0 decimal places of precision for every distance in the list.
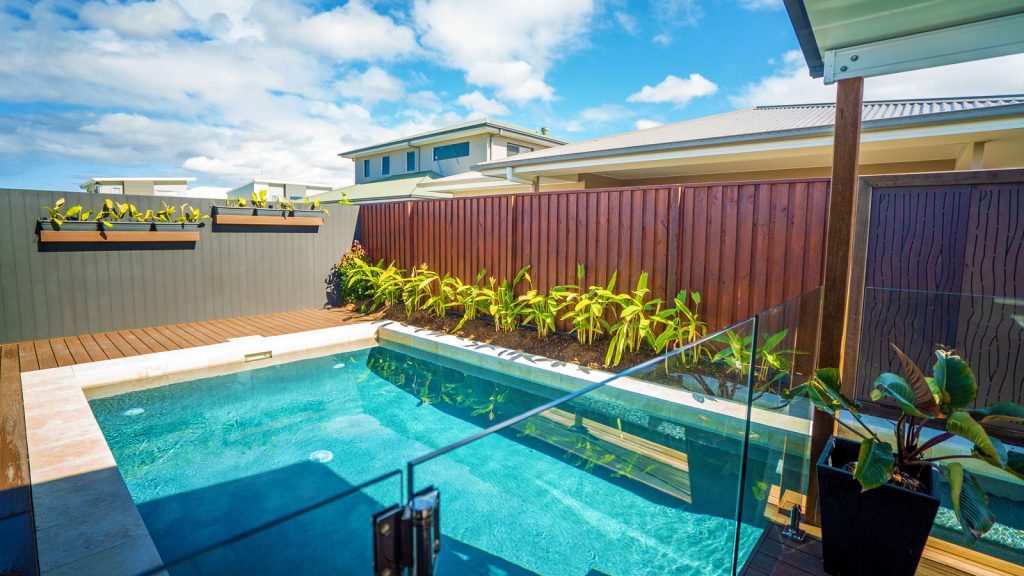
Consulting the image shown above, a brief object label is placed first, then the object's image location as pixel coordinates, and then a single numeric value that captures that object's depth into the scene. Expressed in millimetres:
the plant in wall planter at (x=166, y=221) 6113
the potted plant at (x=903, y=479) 1430
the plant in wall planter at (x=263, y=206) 7051
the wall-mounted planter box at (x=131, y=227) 5816
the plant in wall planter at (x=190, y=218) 6363
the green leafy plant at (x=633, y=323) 4516
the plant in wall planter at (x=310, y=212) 7430
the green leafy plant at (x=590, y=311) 4895
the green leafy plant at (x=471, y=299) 6099
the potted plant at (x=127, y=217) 5797
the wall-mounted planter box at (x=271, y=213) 7090
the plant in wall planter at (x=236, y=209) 6746
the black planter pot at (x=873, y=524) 1559
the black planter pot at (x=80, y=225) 5477
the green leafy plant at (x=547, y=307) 5395
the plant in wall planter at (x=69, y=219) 5389
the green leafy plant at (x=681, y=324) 4332
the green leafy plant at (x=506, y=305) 5738
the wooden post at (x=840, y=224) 1967
